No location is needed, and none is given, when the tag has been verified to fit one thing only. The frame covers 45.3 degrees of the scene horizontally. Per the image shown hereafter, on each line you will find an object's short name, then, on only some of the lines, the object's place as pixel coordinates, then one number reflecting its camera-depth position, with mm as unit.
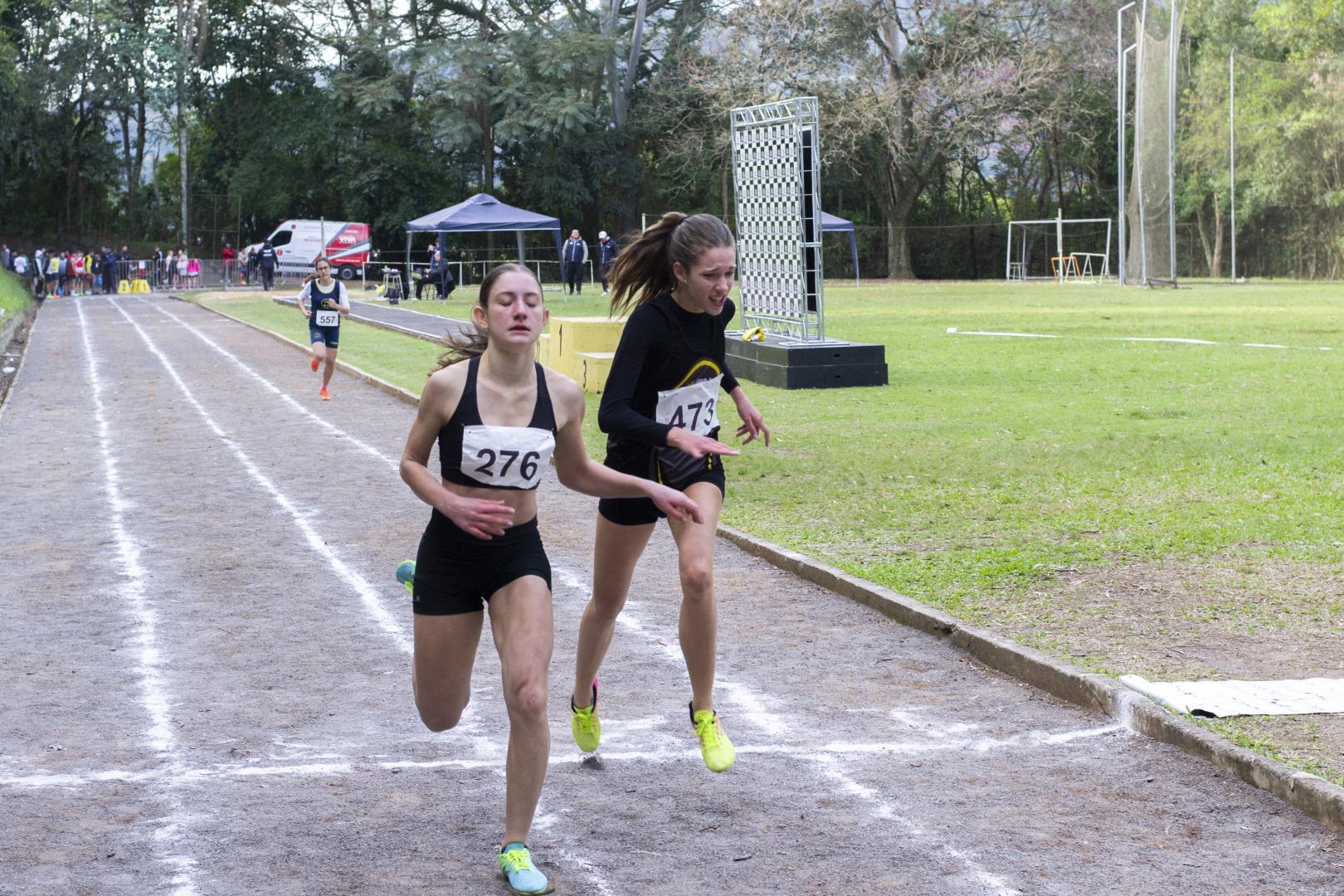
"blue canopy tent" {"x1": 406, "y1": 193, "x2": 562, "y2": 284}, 44469
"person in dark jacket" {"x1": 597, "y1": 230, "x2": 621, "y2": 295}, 49312
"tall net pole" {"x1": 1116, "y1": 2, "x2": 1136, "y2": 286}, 45594
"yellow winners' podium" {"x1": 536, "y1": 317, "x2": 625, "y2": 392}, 19875
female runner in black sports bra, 4453
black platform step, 19766
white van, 62062
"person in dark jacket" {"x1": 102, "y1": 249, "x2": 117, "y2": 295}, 64062
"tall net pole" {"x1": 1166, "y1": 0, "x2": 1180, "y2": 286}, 43156
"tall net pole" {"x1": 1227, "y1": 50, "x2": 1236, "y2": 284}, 51647
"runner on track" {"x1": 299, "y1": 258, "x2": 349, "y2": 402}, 20875
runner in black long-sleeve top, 5336
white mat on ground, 5812
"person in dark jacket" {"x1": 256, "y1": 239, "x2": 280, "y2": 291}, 58406
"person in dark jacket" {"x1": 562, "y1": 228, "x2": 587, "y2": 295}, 47188
